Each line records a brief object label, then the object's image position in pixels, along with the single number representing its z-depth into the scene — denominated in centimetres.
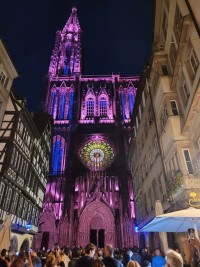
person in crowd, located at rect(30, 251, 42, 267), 807
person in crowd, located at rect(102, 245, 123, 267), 514
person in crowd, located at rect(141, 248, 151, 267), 1111
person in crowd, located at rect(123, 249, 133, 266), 861
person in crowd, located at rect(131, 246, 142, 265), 1056
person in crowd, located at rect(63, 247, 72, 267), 825
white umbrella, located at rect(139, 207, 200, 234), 641
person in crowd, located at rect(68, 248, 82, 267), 665
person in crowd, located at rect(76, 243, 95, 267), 464
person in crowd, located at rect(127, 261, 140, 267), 417
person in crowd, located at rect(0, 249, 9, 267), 578
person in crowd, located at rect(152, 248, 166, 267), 834
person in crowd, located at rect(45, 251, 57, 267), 612
